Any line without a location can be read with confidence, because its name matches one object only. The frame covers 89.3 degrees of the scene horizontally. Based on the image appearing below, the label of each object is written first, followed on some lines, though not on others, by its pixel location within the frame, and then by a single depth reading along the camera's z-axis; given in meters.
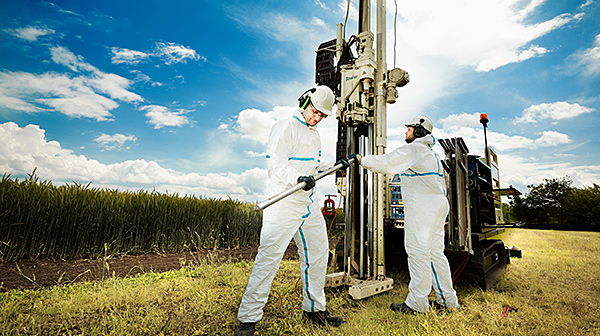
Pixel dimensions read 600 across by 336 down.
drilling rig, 3.93
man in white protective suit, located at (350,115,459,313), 3.30
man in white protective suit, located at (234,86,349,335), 2.66
